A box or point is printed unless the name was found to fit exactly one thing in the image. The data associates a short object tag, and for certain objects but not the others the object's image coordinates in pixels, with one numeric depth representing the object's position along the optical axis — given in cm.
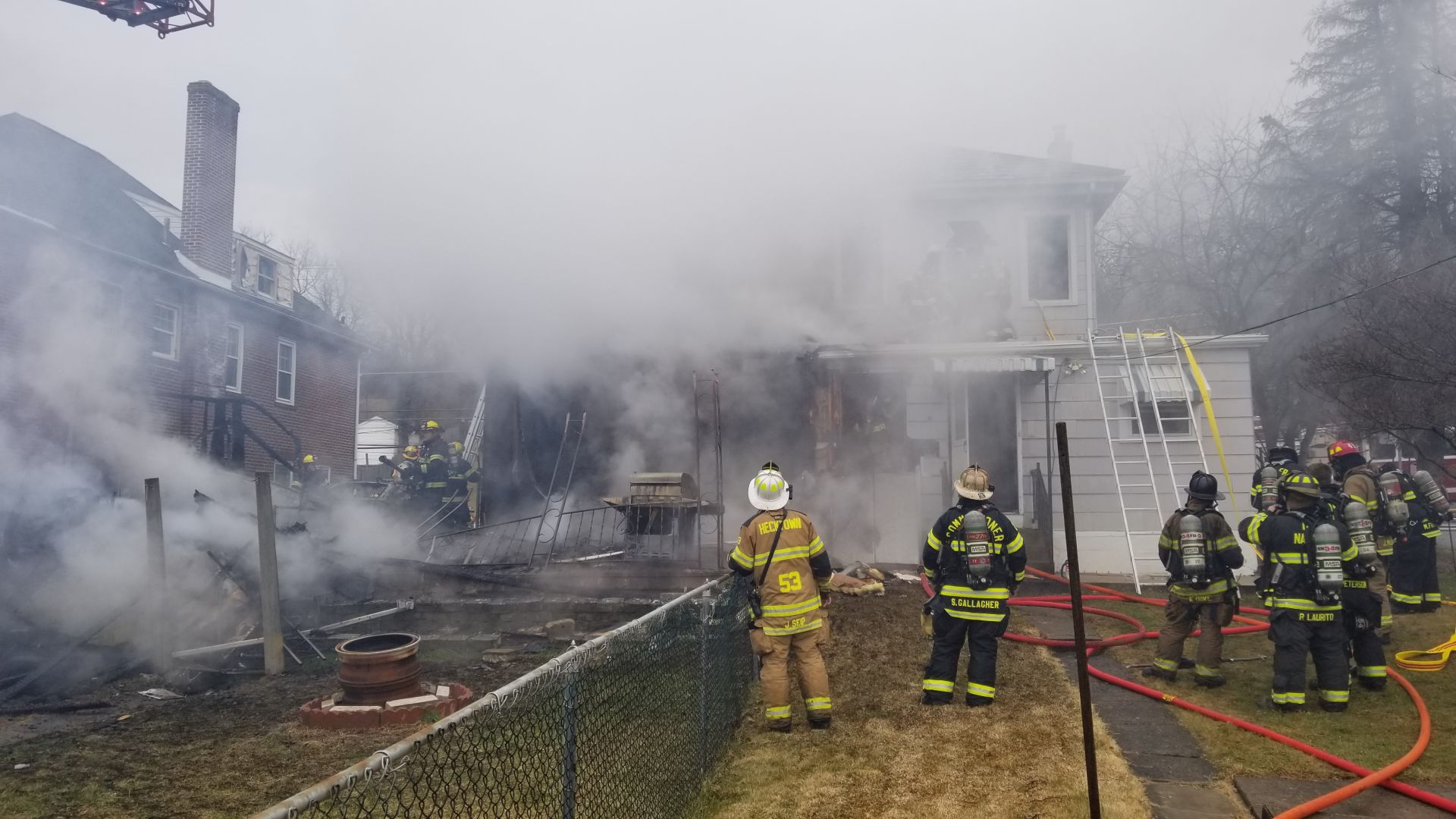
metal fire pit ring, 520
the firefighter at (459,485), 1122
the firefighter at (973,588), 512
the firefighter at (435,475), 1113
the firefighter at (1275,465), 700
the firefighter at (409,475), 1122
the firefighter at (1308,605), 501
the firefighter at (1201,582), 559
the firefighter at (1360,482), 732
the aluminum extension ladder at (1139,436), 1052
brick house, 1112
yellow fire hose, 588
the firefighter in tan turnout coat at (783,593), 483
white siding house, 1041
